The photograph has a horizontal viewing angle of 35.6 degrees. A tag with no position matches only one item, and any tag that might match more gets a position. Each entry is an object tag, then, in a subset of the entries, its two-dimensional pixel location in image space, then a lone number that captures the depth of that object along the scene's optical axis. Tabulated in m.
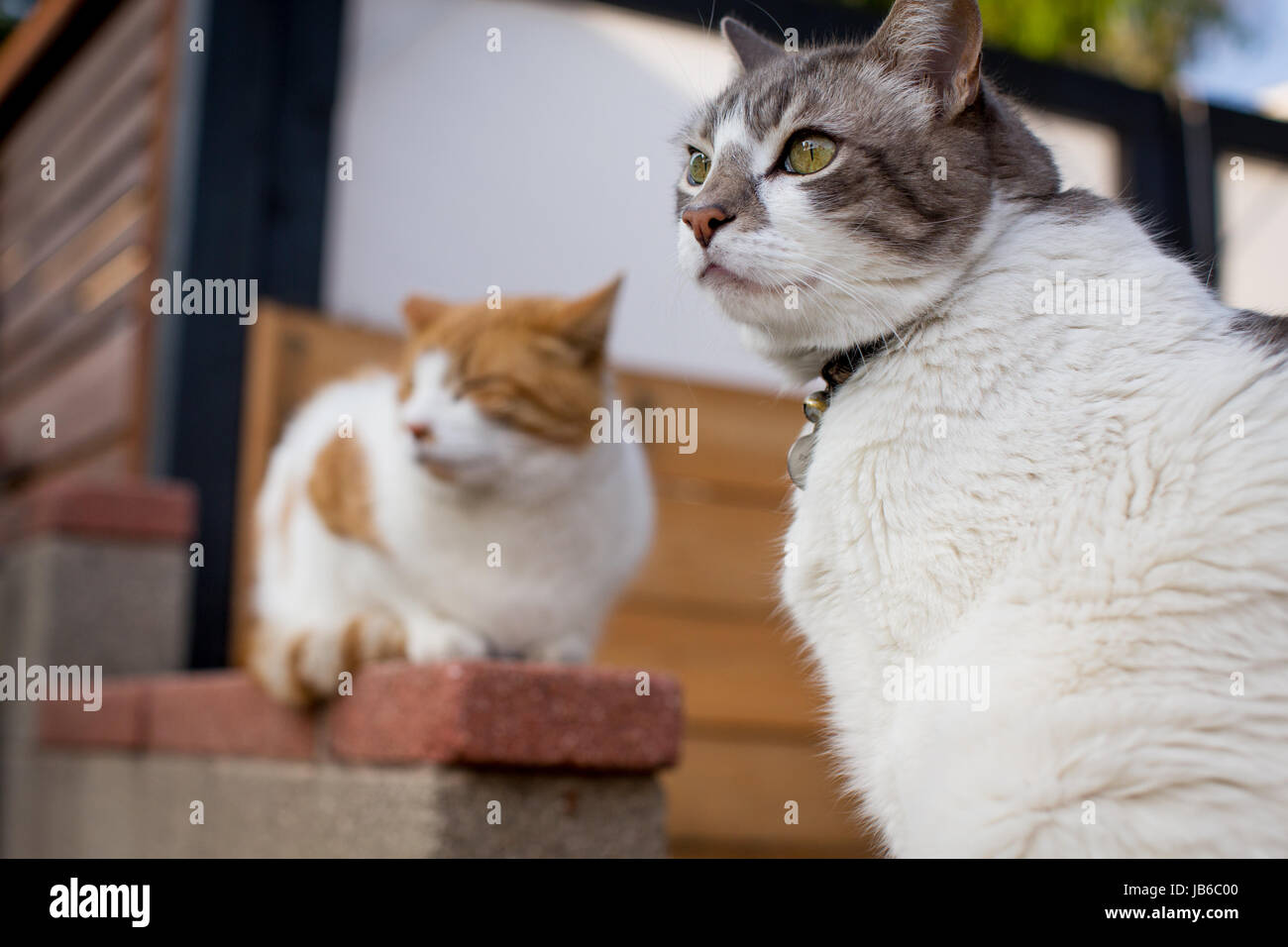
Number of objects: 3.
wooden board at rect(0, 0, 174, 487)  1.55
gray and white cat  0.76
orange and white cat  1.06
